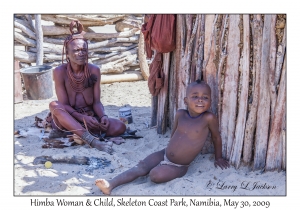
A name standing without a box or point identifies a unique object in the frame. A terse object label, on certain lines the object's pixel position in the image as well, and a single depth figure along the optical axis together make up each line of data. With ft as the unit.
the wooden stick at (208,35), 13.25
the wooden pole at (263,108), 12.14
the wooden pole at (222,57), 12.91
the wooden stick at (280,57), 11.77
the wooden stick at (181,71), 14.67
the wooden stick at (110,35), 27.15
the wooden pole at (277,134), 11.90
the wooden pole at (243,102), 12.46
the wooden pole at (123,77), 27.12
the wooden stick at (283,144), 12.10
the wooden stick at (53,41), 26.50
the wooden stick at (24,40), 24.95
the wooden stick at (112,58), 27.71
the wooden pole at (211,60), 13.28
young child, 12.64
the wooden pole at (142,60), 28.04
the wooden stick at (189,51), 13.94
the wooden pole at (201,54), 13.58
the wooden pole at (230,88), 12.75
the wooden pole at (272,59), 11.89
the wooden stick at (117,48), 27.63
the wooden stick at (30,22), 25.55
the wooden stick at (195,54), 13.78
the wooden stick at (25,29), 25.07
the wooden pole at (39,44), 25.14
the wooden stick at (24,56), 25.10
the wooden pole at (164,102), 16.21
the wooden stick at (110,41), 27.23
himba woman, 16.28
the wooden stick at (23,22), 25.51
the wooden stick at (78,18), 25.96
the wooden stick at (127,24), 27.99
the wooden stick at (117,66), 27.35
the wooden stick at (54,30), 26.14
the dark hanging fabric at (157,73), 16.37
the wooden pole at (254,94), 12.21
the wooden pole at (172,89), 15.90
